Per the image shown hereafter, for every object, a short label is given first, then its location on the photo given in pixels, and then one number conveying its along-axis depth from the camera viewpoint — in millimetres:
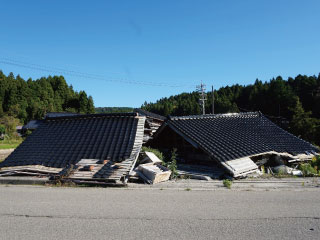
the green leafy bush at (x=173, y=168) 8314
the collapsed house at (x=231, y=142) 8602
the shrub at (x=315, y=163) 9660
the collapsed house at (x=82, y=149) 7812
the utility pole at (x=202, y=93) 34475
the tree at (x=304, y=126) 26078
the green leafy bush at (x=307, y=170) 8632
